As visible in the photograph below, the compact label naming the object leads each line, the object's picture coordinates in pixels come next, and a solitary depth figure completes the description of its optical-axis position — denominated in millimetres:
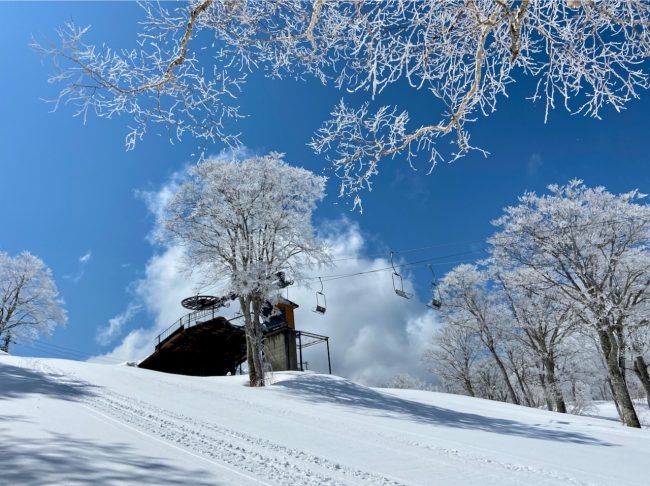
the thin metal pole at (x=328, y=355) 24919
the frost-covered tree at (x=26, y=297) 29734
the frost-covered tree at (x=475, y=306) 28219
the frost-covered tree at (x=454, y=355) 33312
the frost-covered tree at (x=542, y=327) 24578
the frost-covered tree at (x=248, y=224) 17484
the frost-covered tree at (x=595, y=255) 16828
